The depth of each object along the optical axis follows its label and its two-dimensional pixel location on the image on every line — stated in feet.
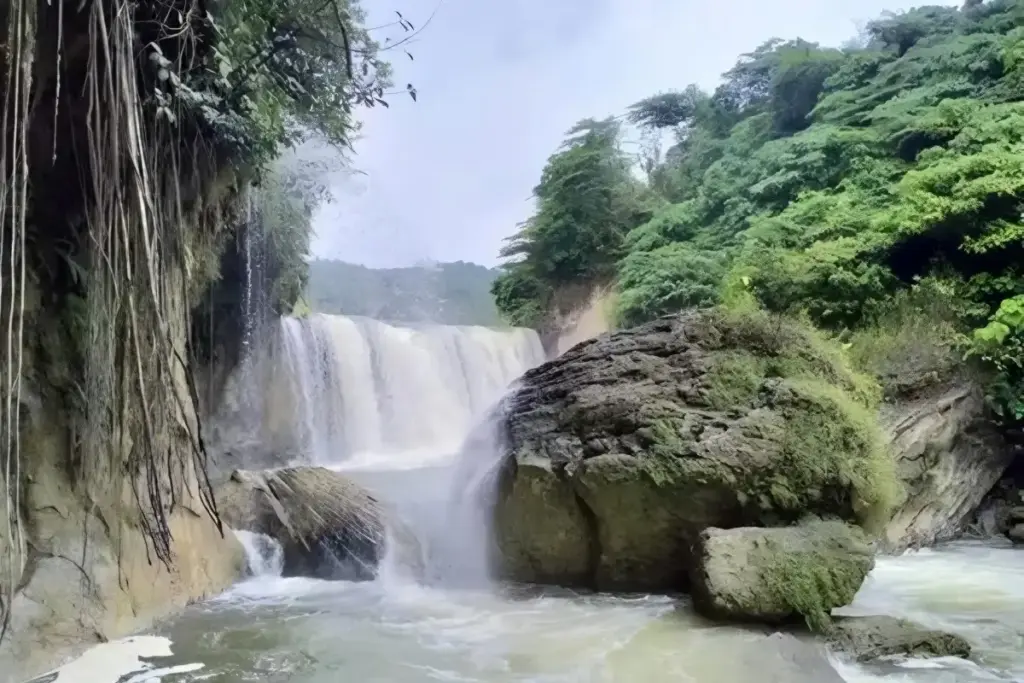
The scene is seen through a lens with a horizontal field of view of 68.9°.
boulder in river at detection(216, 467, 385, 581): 21.77
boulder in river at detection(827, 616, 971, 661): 13.83
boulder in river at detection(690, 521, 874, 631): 15.42
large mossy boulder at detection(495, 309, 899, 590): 18.35
